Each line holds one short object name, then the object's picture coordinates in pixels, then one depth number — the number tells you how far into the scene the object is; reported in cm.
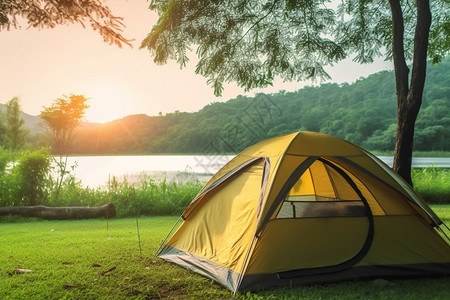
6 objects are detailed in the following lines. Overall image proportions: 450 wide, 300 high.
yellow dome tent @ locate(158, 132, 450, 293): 333
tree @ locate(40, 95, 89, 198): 1280
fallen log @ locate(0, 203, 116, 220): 833
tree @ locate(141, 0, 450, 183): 801
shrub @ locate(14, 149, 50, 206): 911
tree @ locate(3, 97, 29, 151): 3684
